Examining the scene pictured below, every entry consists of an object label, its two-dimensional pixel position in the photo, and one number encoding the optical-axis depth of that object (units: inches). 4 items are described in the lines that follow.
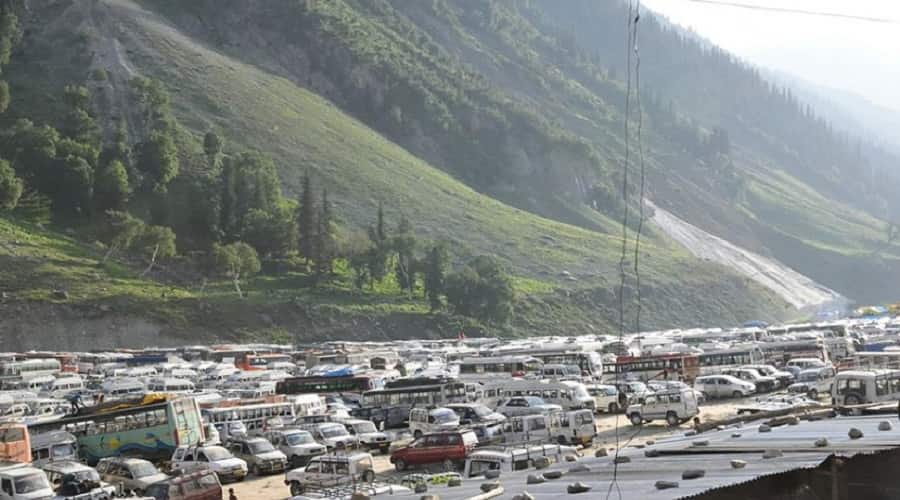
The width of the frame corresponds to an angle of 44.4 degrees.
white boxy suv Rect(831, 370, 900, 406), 1390.3
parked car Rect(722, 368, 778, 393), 1798.7
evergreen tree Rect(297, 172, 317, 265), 4180.6
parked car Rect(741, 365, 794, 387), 1830.7
